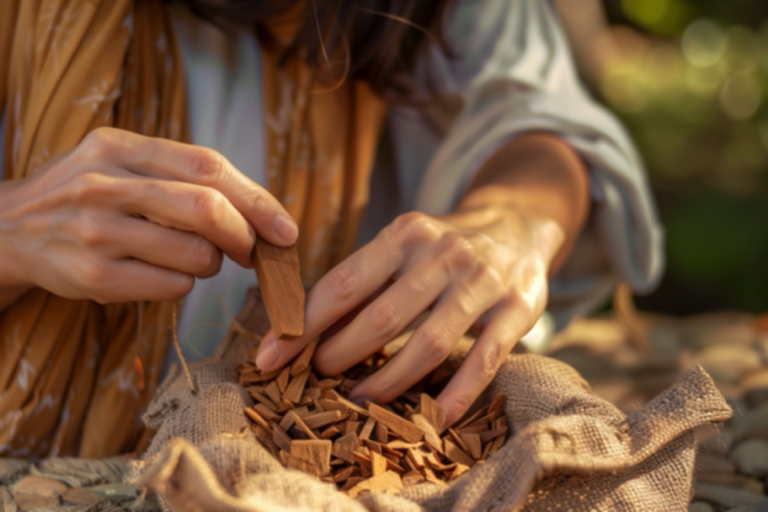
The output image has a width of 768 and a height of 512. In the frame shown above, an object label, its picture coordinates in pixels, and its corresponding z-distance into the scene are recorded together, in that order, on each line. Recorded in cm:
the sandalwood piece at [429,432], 54
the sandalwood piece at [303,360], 59
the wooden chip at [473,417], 58
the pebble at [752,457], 67
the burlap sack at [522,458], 39
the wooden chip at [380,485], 47
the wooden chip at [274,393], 58
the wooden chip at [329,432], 54
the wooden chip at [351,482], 50
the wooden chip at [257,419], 54
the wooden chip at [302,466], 50
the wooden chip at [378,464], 50
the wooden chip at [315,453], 50
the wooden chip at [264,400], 57
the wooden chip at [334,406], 56
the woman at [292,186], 55
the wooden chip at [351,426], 54
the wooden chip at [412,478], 50
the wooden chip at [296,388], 57
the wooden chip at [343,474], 51
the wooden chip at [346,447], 52
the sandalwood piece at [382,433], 54
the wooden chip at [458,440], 56
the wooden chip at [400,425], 54
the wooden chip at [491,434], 56
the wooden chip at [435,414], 56
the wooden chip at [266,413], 55
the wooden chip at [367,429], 54
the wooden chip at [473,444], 55
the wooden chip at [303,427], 53
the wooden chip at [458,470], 51
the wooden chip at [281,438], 53
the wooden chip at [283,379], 58
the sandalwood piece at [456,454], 54
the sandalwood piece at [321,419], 54
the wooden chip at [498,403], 60
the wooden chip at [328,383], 59
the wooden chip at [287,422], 54
